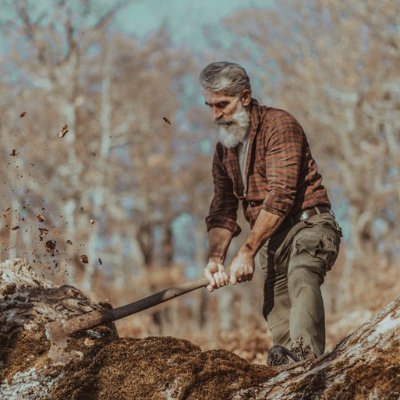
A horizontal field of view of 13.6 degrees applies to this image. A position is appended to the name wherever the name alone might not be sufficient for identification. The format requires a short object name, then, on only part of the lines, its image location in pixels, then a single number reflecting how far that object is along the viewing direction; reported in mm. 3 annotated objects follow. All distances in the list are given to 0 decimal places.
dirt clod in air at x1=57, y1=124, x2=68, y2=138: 11785
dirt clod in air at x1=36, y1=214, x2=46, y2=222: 11374
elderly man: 9897
